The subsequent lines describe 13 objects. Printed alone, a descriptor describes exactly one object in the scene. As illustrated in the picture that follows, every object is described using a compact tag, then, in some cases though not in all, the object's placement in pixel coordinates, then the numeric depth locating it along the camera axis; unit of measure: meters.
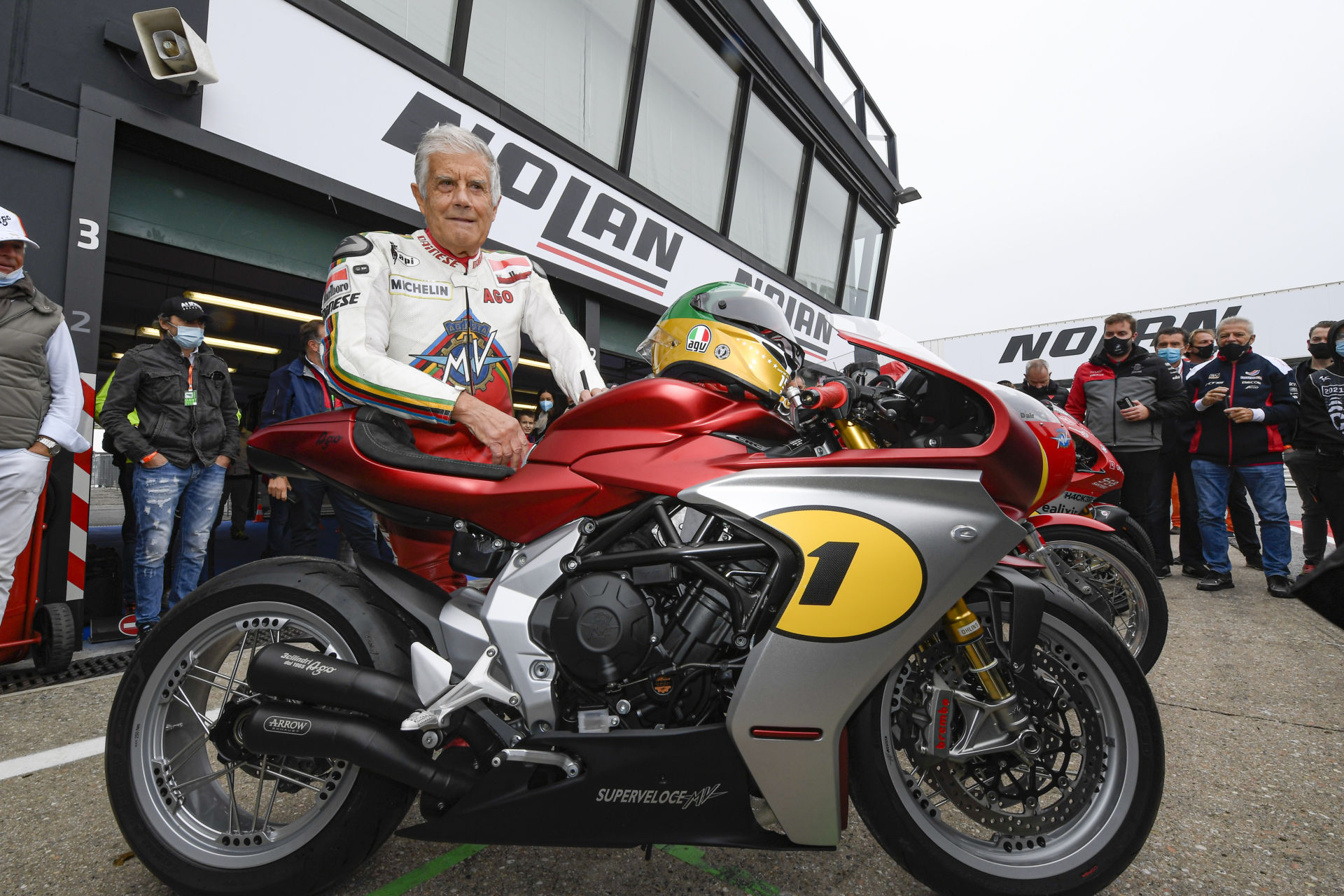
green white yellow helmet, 1.83
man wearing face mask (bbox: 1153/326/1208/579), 5.32
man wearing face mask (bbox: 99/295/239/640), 3.38
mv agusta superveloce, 1.29
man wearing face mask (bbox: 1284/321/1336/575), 4.64
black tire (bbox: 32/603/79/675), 2.80
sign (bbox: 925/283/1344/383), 18.42
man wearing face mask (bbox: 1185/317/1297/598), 4.71
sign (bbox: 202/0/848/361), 3.59
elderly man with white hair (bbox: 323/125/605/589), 1.57
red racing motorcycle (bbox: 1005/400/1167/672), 2.76
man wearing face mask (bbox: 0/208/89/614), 2.68
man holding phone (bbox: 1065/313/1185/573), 4.91
